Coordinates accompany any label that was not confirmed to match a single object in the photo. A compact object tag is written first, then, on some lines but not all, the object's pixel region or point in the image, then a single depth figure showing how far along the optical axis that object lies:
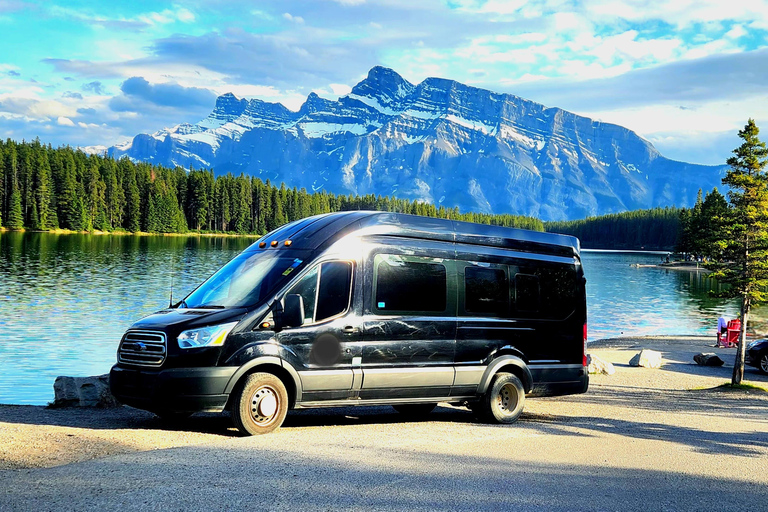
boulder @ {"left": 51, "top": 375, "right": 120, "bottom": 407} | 13.12
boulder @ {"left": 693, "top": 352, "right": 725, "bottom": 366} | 27.64
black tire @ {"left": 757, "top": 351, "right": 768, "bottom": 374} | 25.53
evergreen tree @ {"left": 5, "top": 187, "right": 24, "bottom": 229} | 134.25
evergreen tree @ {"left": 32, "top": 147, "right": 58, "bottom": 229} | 138.62
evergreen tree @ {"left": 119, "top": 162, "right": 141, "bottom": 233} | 160.38
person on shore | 36.03
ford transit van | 9.98
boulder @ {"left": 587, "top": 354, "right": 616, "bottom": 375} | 23.38
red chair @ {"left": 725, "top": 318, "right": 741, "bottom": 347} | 35.41
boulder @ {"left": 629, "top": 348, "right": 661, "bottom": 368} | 26.38
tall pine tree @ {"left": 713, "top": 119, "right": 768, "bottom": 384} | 22.52
